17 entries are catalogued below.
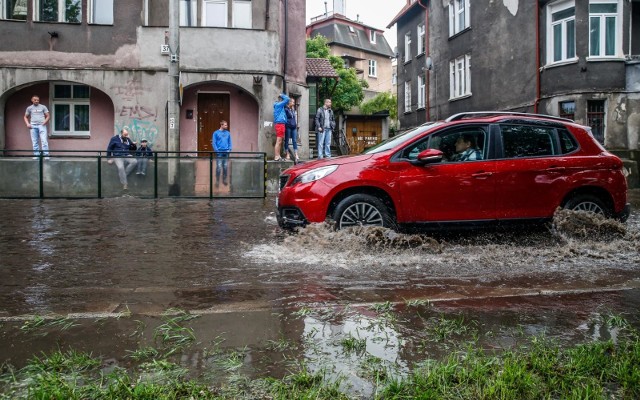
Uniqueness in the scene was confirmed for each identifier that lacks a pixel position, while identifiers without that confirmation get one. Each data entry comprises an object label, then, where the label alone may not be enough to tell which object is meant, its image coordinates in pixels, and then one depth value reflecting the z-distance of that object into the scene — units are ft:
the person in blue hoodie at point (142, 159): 50.78
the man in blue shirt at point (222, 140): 55.88
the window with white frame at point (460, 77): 93.61
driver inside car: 25.50
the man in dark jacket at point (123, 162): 50.49
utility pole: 50.88
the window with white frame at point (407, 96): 122.83
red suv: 24.63
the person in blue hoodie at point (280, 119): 59.47
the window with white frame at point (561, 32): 70.23
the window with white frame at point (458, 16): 93.04
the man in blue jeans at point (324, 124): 62.64
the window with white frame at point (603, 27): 68.18
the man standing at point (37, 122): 60.08
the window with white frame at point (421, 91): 114.21
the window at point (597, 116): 69.05
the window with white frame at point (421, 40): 113.56
